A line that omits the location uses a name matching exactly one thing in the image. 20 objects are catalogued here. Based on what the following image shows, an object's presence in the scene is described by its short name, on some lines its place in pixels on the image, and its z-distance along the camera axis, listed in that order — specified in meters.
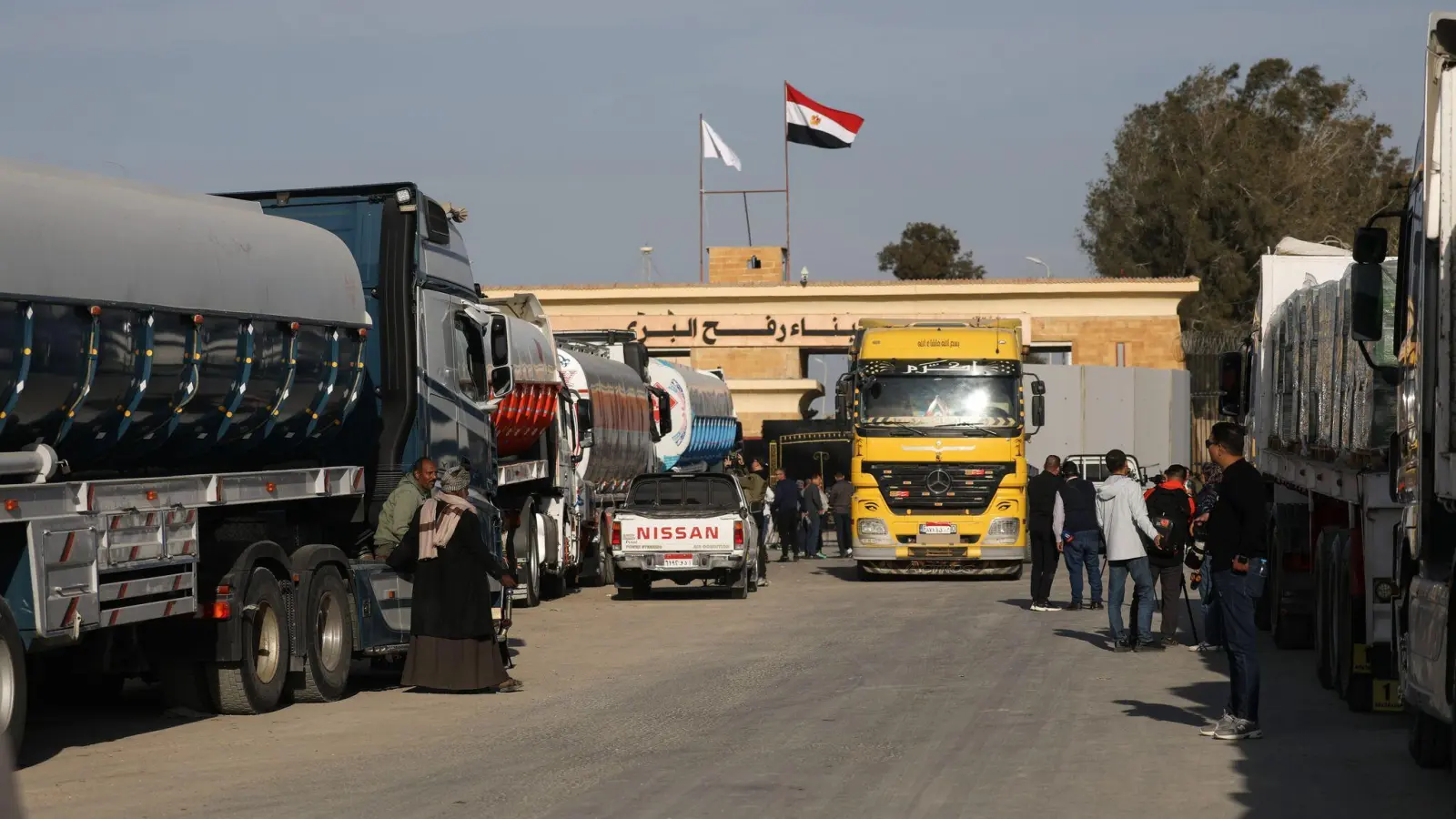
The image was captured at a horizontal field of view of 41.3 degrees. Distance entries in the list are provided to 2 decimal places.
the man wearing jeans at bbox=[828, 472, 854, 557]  39.66
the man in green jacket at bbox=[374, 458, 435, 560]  14.72
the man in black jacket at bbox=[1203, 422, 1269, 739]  11.68
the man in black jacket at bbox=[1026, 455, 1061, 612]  23.38
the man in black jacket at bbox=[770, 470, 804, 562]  37.22
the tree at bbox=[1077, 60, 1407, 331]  72.88
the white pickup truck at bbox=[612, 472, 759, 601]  24.83
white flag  68.06
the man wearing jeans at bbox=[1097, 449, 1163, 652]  18.42
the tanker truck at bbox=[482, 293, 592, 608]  22.27
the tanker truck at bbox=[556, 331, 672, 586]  28.27
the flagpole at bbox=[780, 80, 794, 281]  65.12
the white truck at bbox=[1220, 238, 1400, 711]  12.40
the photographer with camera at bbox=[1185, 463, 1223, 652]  13.52
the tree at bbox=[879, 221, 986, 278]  107.19
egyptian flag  65.12
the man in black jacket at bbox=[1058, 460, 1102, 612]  21.45
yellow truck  29.41
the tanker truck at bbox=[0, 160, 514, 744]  10.39
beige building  66.12
